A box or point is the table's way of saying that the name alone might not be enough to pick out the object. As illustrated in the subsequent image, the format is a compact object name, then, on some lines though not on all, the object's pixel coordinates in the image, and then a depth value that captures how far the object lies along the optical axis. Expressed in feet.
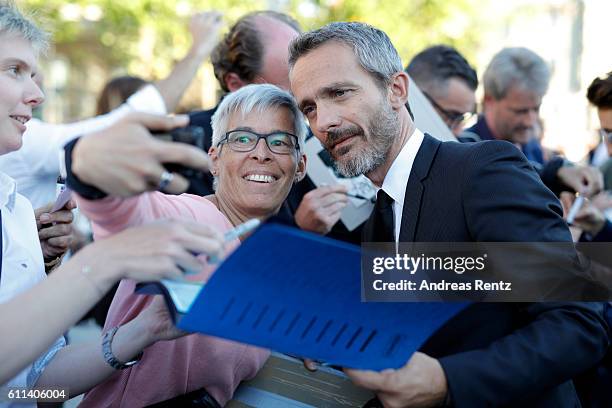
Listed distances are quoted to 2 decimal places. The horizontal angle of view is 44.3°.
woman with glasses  5.67
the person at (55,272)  4.99
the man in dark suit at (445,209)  6.03
